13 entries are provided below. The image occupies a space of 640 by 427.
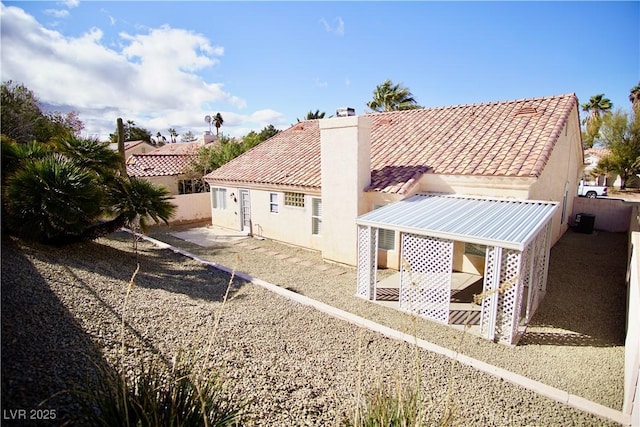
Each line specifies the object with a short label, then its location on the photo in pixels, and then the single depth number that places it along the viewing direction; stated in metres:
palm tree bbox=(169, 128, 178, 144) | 117.16
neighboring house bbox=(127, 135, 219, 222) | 26.11
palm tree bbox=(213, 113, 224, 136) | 75.55
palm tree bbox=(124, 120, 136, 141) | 83.20
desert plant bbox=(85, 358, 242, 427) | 3.62
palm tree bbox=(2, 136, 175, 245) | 10.89
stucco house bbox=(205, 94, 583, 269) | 14.13
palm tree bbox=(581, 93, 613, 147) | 55.55
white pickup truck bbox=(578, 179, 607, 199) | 41.59
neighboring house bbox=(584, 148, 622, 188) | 51.38
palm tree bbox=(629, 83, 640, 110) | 51.40
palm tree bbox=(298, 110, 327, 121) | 49.56
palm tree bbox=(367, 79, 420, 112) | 39.69
